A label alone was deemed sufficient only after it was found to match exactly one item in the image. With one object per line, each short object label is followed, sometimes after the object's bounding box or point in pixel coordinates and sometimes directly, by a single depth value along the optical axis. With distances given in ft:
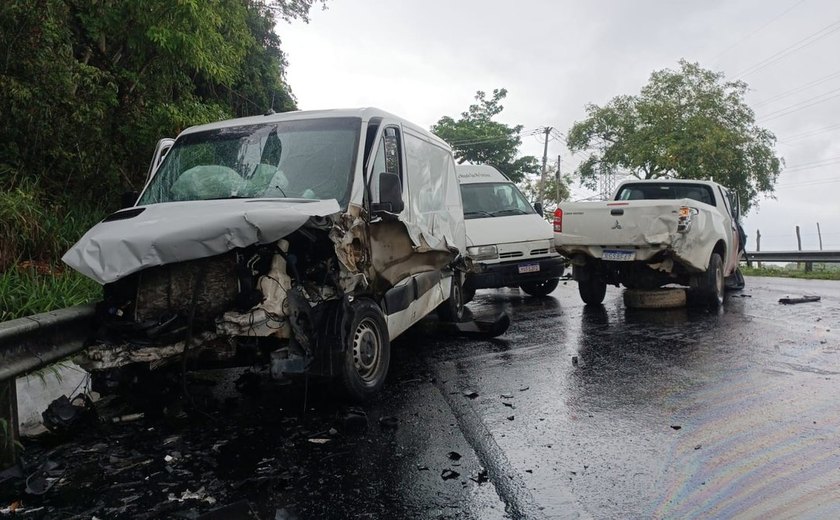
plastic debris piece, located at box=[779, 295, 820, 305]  30.83
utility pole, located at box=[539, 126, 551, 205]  159.50
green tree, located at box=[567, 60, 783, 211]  106.63
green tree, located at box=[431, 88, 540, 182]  153.69
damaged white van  12.17
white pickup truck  25.84
